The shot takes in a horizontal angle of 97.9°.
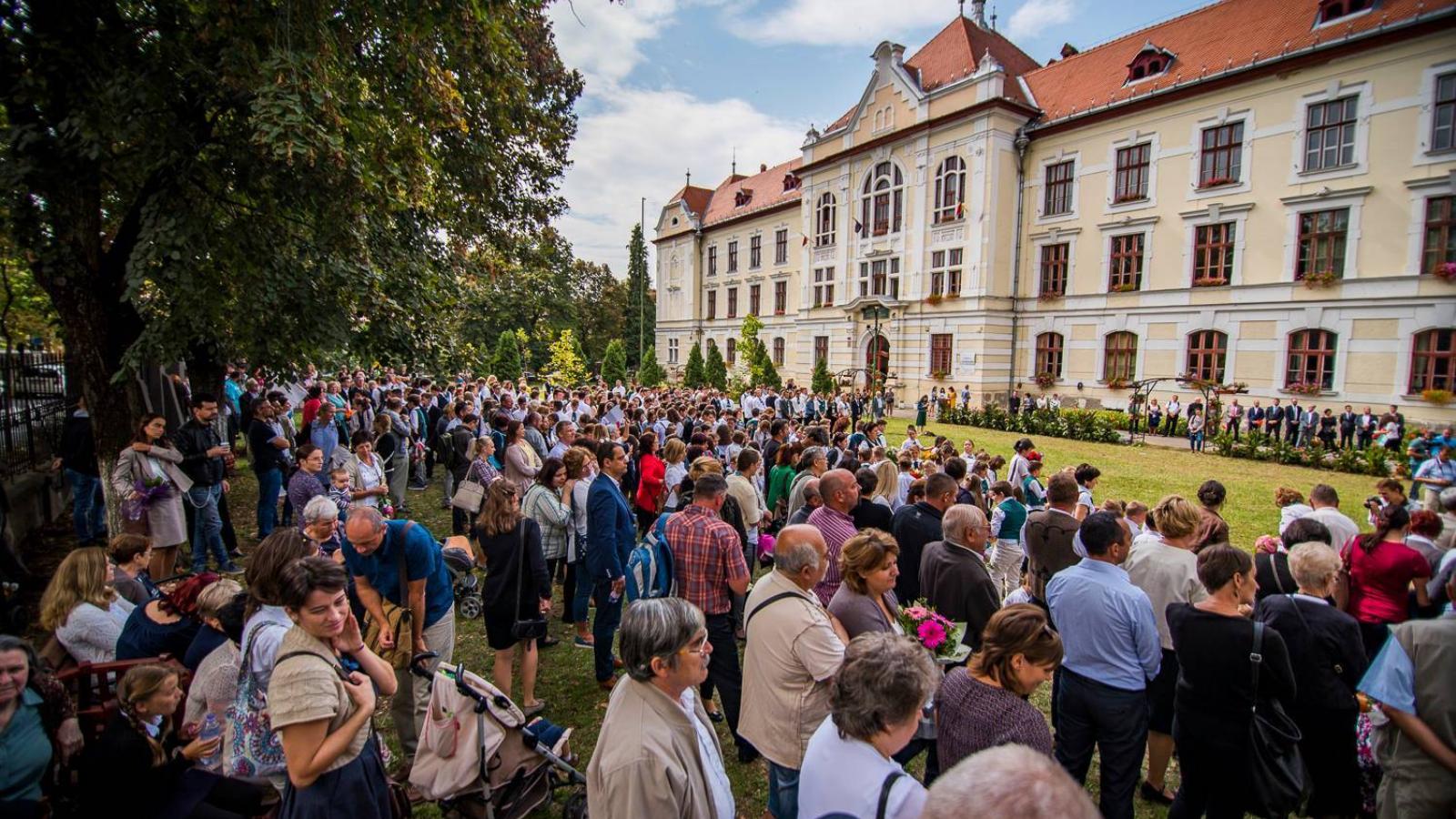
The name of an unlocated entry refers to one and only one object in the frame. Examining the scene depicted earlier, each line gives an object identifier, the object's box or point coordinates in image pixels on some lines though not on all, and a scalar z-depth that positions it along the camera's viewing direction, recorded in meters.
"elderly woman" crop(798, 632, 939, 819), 1.96
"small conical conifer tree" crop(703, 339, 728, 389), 43.19
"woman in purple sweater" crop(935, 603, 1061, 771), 2.57
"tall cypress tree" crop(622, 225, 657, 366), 58.32
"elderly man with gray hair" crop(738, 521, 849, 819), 3.03
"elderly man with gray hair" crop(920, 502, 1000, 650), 4.00
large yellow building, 19.67
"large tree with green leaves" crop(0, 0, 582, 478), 5.82
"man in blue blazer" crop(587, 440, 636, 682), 5.32
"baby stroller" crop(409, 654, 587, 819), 3.32
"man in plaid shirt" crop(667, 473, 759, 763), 4.40
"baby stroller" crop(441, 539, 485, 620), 6.68
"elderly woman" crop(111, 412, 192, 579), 6.26
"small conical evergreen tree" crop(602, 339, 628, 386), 44.72
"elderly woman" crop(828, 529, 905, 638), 3.36
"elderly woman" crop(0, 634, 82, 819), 2.65
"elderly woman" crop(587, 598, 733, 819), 2.15
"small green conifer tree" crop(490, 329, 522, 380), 41.78
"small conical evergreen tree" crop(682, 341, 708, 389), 44.34
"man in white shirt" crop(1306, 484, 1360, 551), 5.49
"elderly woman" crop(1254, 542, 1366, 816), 3.47
